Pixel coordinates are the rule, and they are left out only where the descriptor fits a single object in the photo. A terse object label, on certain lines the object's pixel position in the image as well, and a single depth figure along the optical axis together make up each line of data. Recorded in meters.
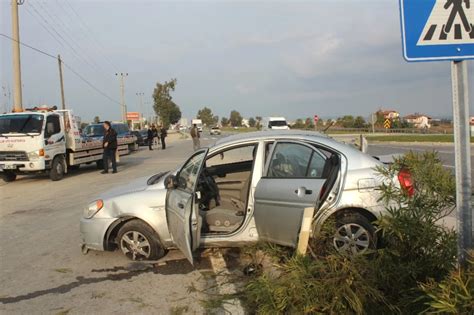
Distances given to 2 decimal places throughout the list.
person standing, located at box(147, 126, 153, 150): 34.49
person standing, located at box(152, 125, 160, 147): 38.06
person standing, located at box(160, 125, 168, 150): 34.78
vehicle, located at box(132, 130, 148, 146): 40.88
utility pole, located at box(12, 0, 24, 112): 21.69
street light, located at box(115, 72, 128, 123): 68.34
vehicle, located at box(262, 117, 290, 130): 41.75
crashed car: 4.94
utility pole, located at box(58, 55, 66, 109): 48.97
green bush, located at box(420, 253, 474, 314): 2.33
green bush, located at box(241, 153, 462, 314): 3.38
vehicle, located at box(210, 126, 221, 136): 81.38
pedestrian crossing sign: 2.66
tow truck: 14.39
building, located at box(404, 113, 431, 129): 93.73
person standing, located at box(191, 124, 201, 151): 26.26
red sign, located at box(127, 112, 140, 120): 89.40
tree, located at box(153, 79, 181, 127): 77.62
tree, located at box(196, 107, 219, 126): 138.16
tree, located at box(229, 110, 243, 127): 147.12
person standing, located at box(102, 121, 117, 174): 16.70
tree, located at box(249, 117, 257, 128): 130.99
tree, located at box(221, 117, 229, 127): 157.12
